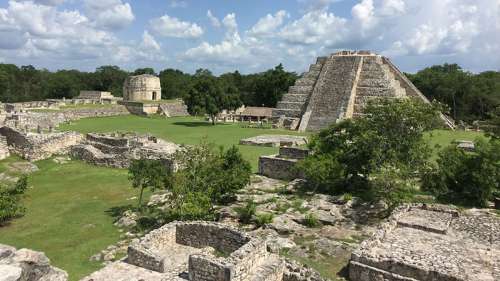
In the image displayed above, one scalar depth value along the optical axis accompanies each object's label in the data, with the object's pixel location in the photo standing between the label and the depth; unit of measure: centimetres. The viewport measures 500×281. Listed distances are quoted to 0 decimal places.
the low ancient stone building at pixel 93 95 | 7361
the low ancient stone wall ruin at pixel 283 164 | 2184
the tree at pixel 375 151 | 1797
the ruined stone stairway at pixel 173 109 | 5900
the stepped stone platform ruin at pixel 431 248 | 1021
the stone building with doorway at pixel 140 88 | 6481
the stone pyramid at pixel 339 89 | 4375
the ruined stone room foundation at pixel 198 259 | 945
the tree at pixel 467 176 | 1672
